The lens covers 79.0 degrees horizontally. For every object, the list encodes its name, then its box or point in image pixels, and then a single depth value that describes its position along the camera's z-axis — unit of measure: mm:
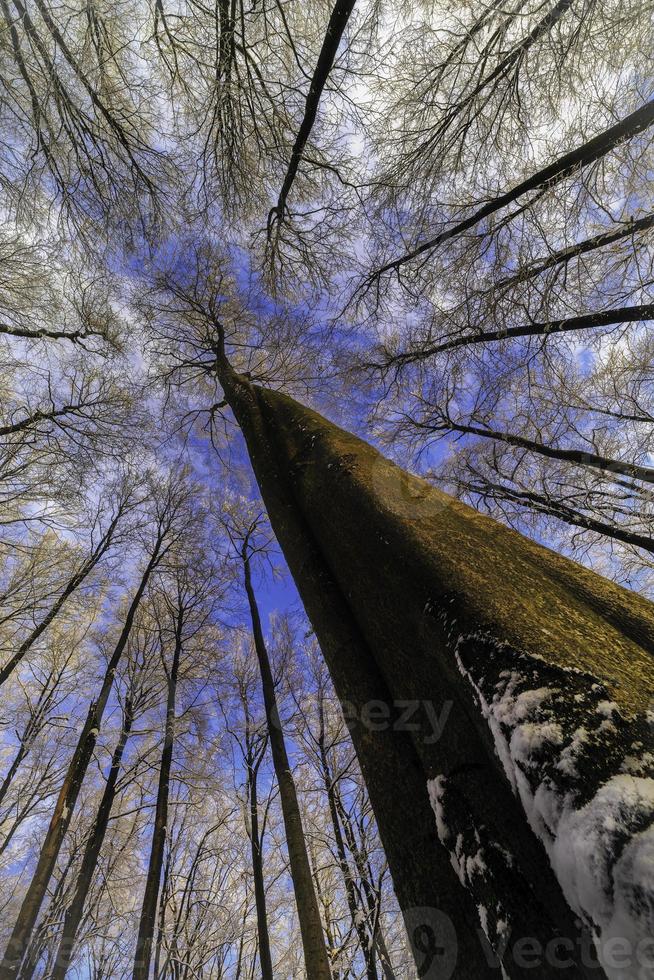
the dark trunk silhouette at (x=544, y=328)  4488
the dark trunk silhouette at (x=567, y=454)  5428
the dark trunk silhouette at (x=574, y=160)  3574
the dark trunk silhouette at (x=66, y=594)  7259
